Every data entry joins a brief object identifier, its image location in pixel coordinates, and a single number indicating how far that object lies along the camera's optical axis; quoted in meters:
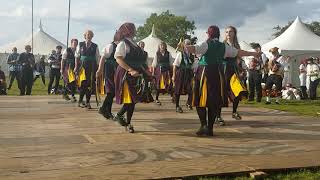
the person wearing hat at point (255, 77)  14.94
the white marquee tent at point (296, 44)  25.02
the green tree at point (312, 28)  80.63
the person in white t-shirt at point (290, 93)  16.91
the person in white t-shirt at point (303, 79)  17.59
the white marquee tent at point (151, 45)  35.00
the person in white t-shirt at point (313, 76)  17.27
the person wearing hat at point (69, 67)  12.43
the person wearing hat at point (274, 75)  14.29
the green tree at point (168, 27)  93.81
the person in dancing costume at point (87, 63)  10.89
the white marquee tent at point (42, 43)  38.31
